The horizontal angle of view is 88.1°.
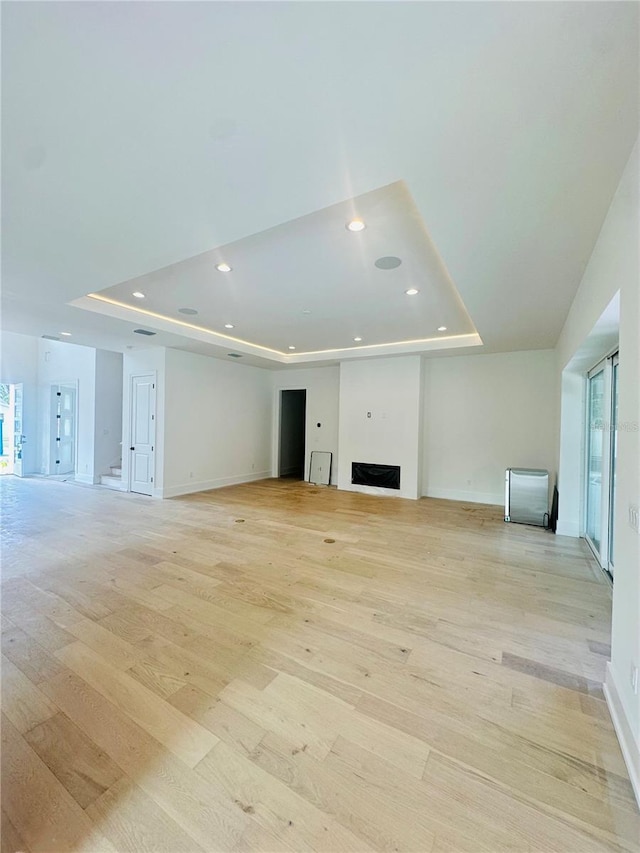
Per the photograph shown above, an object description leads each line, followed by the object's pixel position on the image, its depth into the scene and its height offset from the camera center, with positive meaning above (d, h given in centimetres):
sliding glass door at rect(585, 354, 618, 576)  326 -30
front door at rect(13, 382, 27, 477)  839 -35
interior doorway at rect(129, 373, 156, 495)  636 -20
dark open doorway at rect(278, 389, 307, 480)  927 -22
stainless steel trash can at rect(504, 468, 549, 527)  484 -98
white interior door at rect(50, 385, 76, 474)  845 -12
